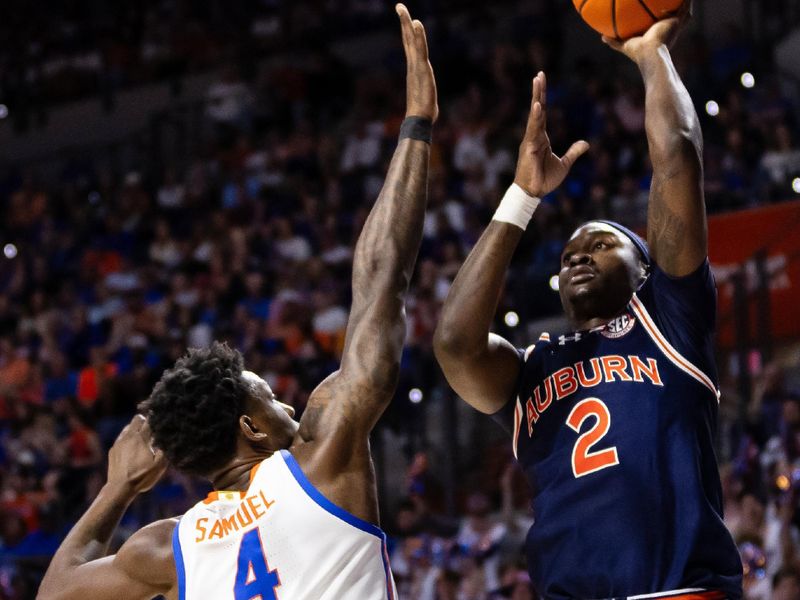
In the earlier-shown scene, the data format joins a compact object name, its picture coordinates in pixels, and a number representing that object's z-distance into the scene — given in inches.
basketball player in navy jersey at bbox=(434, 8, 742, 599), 268.4
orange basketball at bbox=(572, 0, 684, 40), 299.3
